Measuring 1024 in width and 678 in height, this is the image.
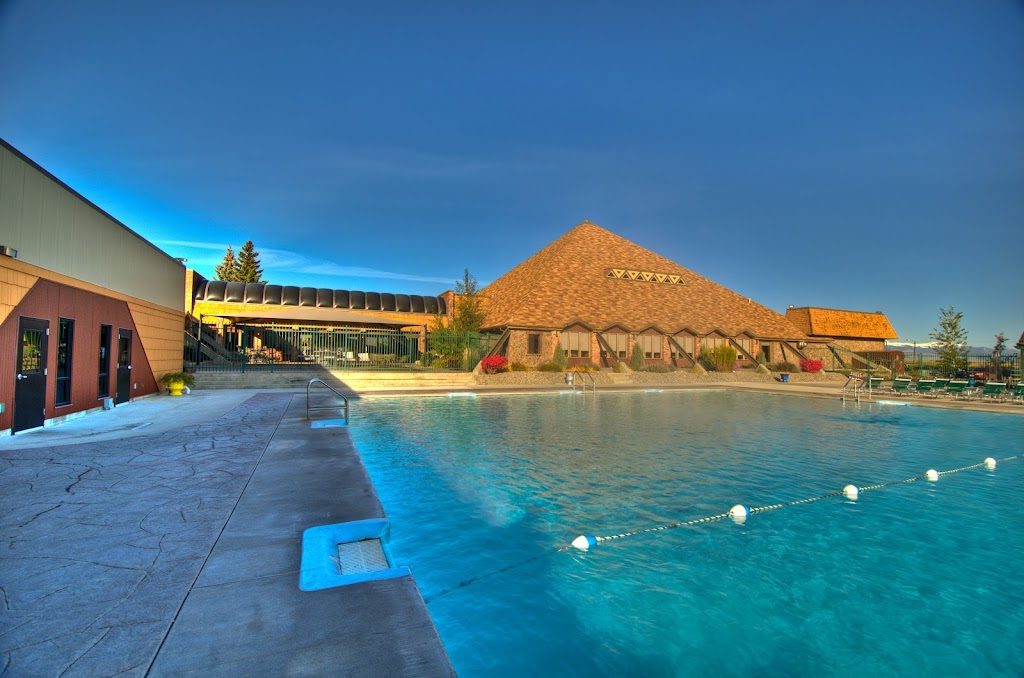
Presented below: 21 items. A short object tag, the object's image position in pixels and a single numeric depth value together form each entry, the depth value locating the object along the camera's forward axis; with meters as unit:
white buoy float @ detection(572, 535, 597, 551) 4.98
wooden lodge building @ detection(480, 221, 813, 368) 30.47
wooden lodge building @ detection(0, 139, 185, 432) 8.47
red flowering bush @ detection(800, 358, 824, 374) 34.03
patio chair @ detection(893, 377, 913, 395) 20.92
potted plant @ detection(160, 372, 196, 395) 16.24
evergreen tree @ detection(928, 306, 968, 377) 30.22
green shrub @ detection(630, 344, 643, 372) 29.88
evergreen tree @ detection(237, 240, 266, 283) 53.36
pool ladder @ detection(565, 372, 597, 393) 24.18
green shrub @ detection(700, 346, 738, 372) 31.52
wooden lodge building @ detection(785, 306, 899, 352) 41.28
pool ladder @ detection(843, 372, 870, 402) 19.13
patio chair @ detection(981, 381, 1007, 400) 18.61
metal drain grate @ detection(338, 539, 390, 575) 3.66
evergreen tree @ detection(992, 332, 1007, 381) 28.43
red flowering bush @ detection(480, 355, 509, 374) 24.48
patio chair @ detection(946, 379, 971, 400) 19.88
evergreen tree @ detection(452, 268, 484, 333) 30.42
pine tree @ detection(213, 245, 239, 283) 54.77
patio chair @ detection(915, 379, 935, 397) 20.22
